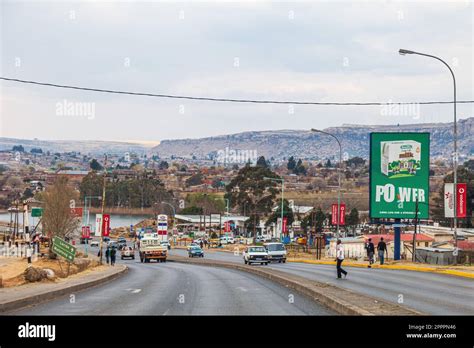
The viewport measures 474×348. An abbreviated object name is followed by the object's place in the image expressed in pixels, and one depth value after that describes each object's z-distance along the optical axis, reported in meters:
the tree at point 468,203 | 111.41
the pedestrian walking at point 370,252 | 52.34
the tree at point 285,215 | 131.25
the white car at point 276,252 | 64.19
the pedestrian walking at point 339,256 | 35.31
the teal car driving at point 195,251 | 80.56
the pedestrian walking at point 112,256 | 63.28
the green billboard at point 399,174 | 57.84
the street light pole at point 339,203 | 62.19
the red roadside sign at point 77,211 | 89.06
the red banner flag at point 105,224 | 71.21
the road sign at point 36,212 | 79.12
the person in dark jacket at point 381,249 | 51.56
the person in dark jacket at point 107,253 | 64.16
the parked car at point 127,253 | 87.06
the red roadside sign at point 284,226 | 99.94
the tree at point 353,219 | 131.46
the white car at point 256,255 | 60.32
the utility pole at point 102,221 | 64.26
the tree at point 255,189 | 129.38
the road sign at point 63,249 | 33.69
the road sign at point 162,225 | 92.38
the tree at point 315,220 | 126.81
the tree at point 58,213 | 96.44
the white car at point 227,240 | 129.00
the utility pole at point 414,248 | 55.10
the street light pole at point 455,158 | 42.56
